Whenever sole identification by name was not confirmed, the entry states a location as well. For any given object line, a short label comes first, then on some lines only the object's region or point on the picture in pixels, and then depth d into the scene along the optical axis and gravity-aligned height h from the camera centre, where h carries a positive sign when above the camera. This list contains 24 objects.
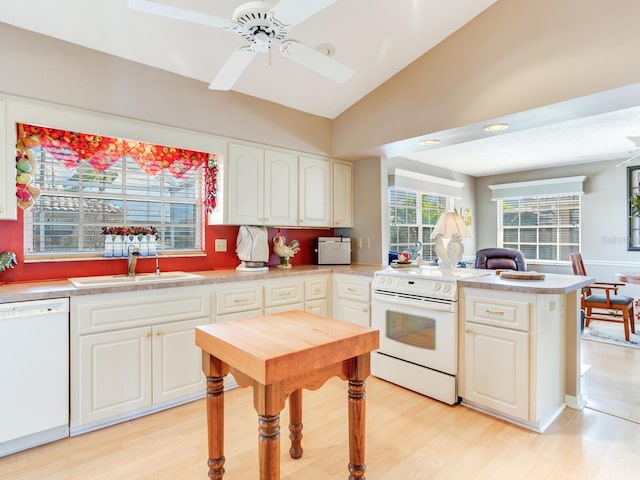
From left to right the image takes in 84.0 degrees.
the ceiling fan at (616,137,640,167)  3.13 +0.89
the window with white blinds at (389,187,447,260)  5.32 +0.36
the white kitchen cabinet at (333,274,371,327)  3.31 -0.56
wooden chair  4.10 -0.76
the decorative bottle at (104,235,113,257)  2.78 -0.04
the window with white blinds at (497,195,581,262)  6.03 +0.26
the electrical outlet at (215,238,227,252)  3.41 -0.04
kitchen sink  2.39 -0.29
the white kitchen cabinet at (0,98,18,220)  2.20 +0.47
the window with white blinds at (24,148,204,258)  2.60 +0.28
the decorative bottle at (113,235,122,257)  2.81 -0.04
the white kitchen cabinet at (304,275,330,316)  3.42 -0.53
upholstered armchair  5.12 -0.29
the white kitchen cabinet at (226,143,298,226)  3.22 +0.52
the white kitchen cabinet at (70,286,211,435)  2.24 -0.76
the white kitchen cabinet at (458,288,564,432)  2.28 -0.78
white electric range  2.64 -0.70
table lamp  3.13 +0.03
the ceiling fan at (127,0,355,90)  1.43 +0.95
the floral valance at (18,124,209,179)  2.55 +0.72
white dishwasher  1.99 -0.77
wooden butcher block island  1.34 -0.50
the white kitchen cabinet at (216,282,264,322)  2.84 -0.48
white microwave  3.99 -0.12
